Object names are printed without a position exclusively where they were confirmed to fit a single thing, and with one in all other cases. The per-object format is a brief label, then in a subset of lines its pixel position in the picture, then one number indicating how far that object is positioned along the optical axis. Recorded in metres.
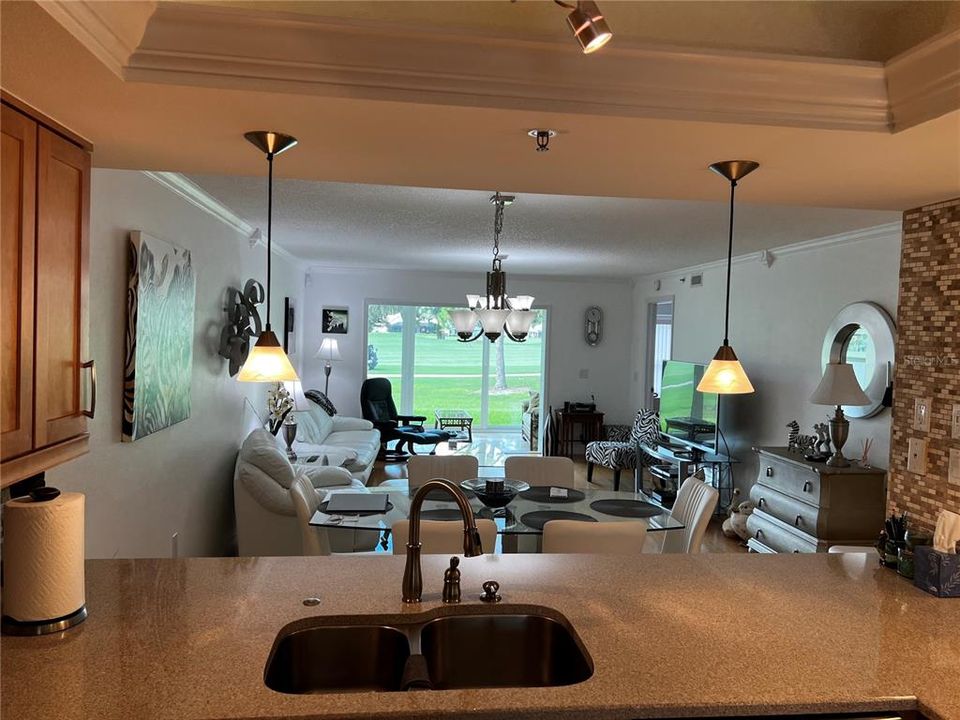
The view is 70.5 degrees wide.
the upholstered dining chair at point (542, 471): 4.54
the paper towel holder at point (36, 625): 1.58
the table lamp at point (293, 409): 6.20
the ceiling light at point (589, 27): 1.08
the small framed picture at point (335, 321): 9.23
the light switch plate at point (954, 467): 2.26
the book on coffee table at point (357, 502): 3.52
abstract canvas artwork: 3.12
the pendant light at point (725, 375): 2.18
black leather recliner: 8.65
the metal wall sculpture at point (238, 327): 4.84
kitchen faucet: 1.74
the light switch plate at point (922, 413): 2.39
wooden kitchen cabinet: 1.43
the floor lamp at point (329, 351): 8.79
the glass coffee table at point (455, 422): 9.67
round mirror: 4.48
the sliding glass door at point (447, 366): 9.87
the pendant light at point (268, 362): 1.95
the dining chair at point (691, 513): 3.49
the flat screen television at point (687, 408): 6.32
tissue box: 2.00
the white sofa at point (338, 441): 6.50
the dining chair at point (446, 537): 2.73
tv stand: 6.16
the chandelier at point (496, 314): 4.53
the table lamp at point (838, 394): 4.38
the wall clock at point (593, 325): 9.65
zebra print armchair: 7.28
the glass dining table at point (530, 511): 3.29
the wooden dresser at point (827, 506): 4.35
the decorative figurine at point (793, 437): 5.02
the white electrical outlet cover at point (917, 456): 2.39
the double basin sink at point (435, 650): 1.73
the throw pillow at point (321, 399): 8.02
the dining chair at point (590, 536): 2.82
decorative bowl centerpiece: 3.58
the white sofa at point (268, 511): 4.32
